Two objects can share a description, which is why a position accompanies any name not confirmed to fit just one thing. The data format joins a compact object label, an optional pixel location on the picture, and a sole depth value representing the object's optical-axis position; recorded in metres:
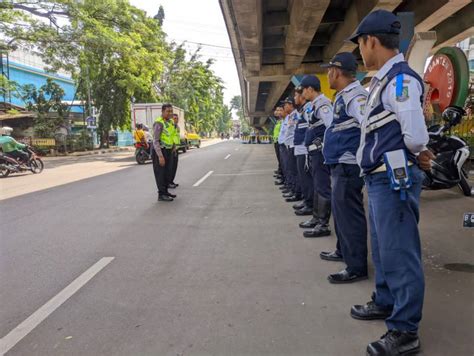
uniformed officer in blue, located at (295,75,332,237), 5.21
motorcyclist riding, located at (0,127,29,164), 13.86
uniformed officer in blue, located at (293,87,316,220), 6.40
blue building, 32.32
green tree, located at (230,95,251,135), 148.50
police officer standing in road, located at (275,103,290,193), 8.62
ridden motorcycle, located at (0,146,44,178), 13.62
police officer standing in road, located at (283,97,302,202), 7.85
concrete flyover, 9.52
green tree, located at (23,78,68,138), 26.47
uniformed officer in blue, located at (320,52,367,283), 3.65
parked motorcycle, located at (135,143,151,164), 17.69
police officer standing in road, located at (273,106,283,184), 10.14
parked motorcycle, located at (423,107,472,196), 6.55
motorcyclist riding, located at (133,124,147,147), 17.53
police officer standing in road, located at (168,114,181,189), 8.55
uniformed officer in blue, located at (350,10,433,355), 2.41
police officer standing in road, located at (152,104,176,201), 8.05
